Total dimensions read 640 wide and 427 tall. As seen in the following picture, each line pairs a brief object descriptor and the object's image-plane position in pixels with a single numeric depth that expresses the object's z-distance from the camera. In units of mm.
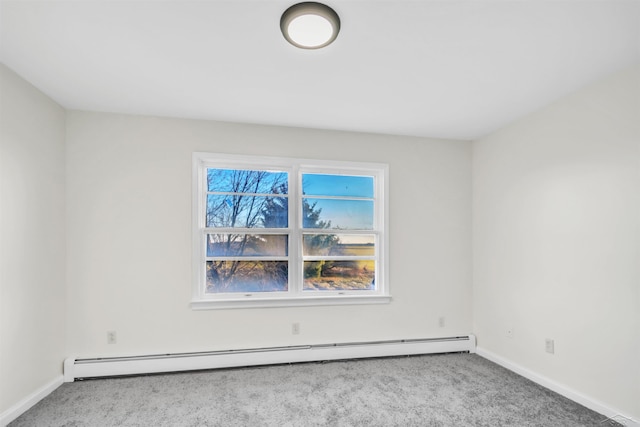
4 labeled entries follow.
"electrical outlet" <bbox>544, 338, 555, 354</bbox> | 2791
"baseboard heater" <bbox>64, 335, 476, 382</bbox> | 2938
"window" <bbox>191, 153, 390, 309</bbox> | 3352
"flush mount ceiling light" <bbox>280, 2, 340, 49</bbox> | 1634
